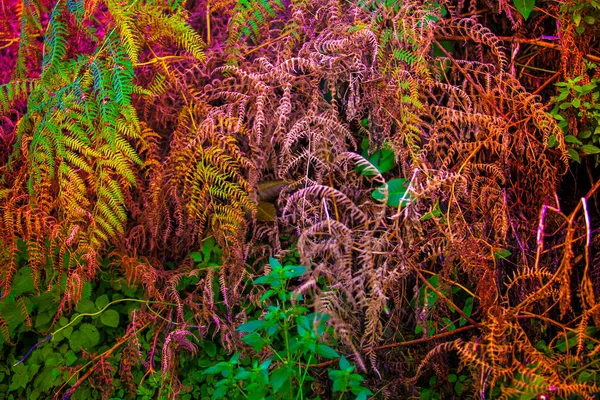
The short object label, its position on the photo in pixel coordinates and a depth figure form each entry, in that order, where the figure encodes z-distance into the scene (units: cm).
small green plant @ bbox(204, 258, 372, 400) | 178
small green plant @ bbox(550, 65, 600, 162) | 222
